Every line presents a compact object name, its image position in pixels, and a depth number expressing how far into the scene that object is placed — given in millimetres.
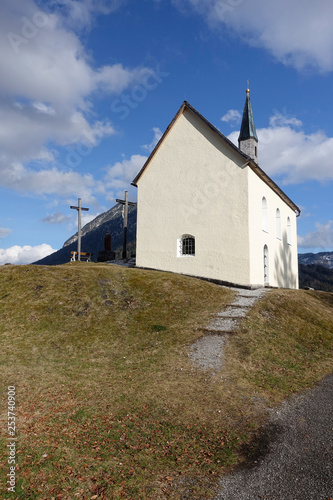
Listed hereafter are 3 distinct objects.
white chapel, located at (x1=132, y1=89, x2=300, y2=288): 24469
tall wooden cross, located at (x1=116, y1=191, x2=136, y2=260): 34812
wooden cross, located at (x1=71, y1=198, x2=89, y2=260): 33469
